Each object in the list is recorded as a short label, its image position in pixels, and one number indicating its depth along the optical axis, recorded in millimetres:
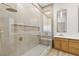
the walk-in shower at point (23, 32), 1769
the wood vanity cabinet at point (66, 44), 2178
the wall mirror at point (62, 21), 2150
